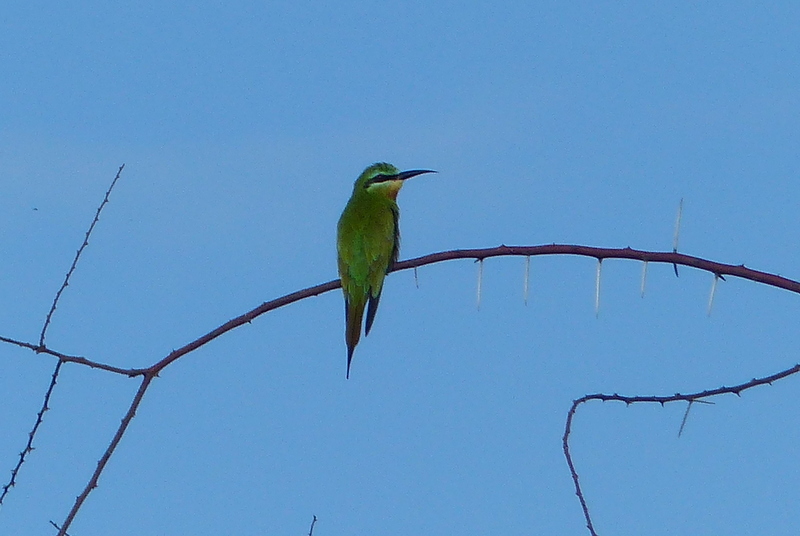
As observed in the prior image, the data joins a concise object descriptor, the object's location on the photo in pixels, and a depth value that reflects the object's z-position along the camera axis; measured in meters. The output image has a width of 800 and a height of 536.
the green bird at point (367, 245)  10.46
